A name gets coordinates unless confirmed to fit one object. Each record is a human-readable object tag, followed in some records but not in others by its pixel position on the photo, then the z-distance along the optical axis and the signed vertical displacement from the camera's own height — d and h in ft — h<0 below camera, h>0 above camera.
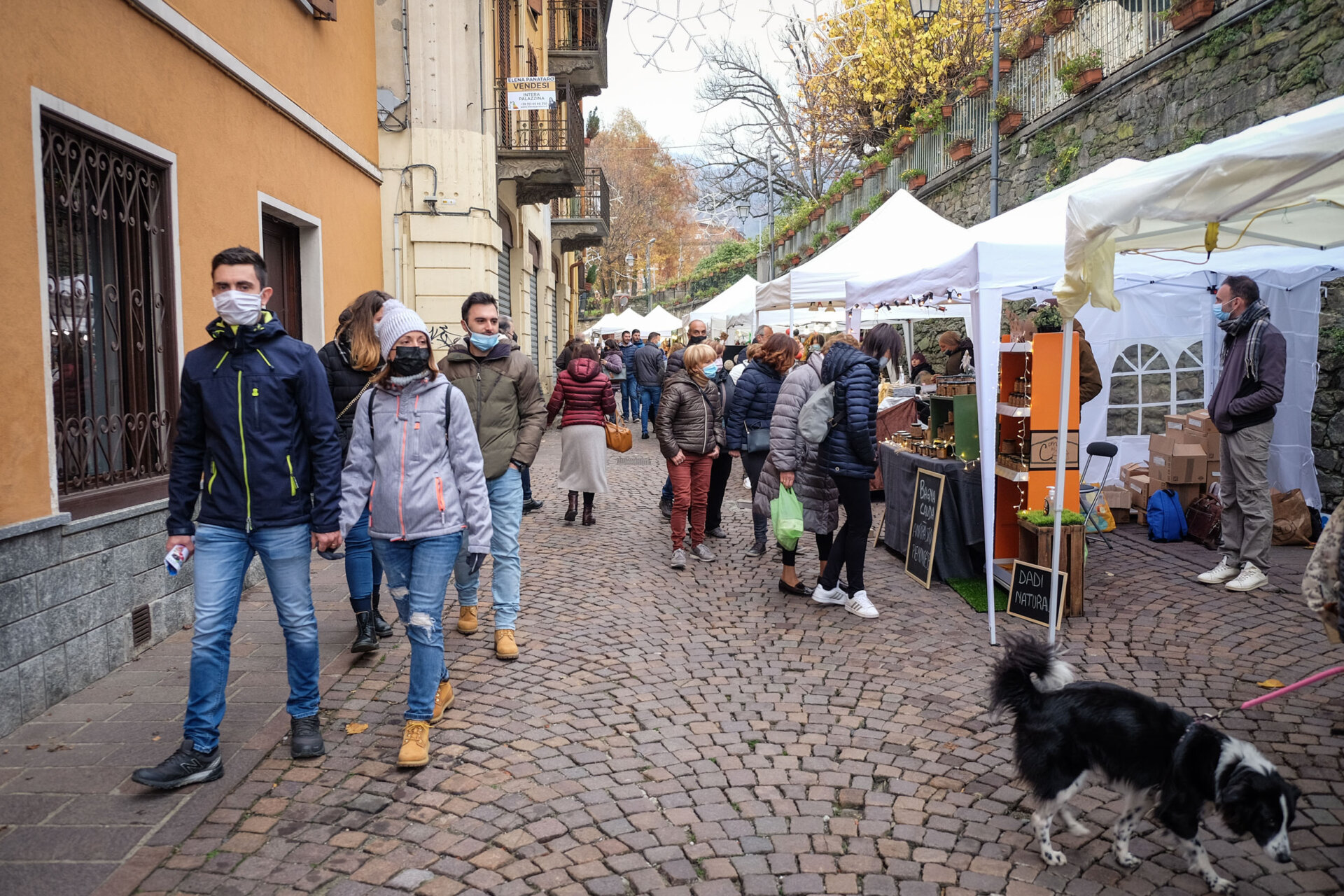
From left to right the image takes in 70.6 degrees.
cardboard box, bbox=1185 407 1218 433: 27.22 -1.39
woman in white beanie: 12.82 -1.46
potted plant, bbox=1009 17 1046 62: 45.47 +16.26
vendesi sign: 43.62 +12.99
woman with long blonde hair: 16.49 -0.06
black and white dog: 9.32 -4.03
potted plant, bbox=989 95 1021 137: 47.19 +12.98
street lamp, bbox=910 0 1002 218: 39.29 +15.12
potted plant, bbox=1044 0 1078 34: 42.14 +16.26
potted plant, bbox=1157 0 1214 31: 30.94 +11.91
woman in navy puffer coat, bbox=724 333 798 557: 23.88 -0.64
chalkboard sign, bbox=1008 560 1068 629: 19.44 -4.56
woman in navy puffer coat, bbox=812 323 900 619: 19.93 -1.47
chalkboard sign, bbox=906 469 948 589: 23.02 -3.75
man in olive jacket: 17.06 -0.78
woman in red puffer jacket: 30.12 -1.24
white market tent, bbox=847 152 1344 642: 19.34 +2.13
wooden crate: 19.88 -3.84
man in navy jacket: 12.00 -1.14
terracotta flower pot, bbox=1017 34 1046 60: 45.57 +16.00
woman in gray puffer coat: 21.16 -1.97
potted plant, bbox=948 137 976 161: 54.24 +12.98
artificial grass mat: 21.06 -5.07
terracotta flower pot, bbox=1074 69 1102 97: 38.22 +11.95
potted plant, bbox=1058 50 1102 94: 38.34 +12.39
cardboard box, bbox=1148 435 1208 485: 26.89 -2.54
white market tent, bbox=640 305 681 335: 85.97 +4.99
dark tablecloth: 22.95 -3.70
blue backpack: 26.66 -4.10
